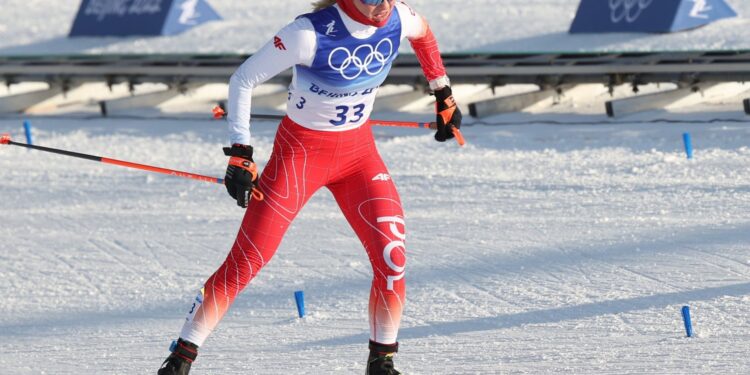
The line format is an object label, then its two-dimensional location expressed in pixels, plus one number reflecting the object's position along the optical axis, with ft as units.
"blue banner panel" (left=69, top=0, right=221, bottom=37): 114.42
